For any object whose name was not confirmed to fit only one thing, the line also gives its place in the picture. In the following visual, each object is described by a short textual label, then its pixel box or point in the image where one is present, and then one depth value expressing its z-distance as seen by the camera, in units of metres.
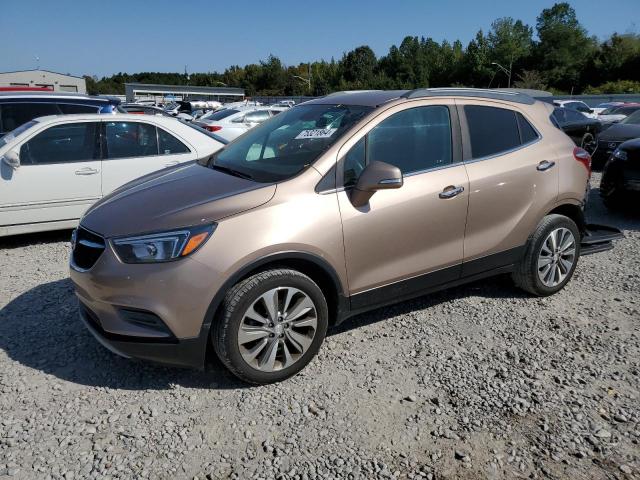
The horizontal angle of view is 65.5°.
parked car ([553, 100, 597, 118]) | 24.45
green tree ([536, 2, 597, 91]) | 73.69
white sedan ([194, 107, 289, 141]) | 13.96
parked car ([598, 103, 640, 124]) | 16.73
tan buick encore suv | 2.81
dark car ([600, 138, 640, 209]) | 6.76
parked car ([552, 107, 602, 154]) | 11.48
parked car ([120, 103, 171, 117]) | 8.59
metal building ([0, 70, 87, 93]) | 48.09
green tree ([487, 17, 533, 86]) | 85.81
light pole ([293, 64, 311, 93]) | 106.52
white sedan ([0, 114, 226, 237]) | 5.55
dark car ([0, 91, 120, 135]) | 7.23
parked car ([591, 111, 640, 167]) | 9.46
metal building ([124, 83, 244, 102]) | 73.44
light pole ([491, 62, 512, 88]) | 79.09
